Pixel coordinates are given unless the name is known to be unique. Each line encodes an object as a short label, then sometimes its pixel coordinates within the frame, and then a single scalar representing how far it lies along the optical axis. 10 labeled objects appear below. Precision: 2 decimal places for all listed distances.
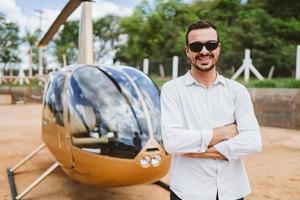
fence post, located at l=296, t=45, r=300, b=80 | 13.36
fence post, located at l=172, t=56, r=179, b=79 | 17.81
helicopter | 3.94
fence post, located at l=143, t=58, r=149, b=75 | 19.80
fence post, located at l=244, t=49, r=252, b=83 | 15.20
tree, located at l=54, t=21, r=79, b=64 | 51.16
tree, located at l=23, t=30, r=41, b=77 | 48.47
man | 2.02
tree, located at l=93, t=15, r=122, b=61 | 53.78
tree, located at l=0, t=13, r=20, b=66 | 44.38
